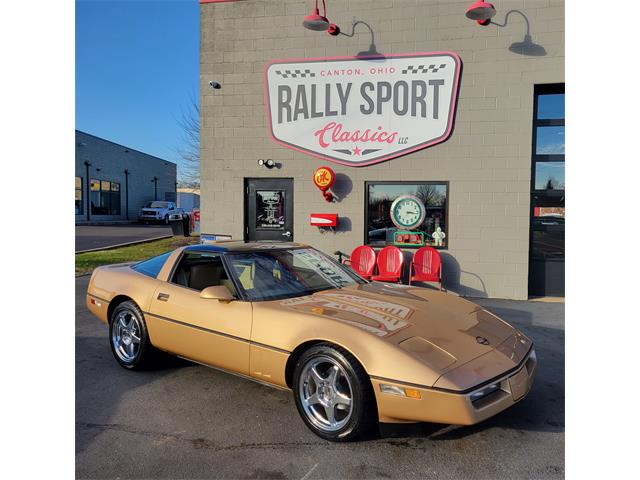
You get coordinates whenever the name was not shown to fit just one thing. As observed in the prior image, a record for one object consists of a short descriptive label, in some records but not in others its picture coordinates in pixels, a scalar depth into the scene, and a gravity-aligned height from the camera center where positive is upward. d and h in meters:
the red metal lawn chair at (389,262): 8.03 -0.64
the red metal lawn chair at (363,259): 8.23 -0.60
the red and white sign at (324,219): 8.42 +0.13
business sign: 8.01 +2.26
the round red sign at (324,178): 8.24 +0.89
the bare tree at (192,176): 23.12 +3.11
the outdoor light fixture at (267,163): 8.73 +1.21
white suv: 34.81 +0.96
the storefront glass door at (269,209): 8.84 +0.33
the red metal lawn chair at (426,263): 8.02 -0.64
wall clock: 8.26 +0.28
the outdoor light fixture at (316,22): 7.32 +3.33
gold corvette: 2.72 -0.79
